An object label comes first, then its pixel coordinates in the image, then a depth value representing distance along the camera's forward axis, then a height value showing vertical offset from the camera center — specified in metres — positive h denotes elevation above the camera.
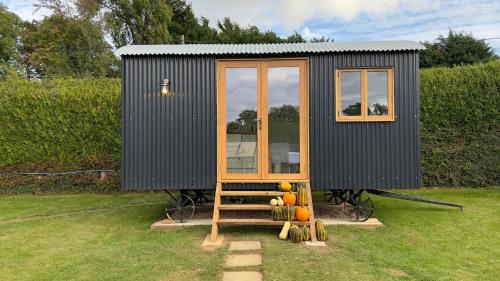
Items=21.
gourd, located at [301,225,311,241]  5.23 -1.20
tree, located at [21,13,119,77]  16.91 +4.65
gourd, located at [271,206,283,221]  5.57 -0.98
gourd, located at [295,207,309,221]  5.59 -0.98
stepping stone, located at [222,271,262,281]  3.90 -1.36
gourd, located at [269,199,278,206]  5.70 -0.82
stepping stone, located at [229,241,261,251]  4.91 -1.31
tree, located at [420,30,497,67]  18.33 +4.74
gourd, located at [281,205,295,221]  5.55 -0.96
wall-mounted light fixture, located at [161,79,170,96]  6.11 +1.01
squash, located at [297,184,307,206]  5.75 -0.76
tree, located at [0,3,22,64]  22.91 +7.22
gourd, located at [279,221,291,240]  5.31 -1.19
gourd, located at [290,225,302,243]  5.16 -1.20
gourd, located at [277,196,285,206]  5.75 -0.83
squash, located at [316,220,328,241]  5.24 -1.20
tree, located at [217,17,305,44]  21.55 +6.62
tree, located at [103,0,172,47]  19.36 +6.81
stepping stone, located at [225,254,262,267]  4.35 -1.34
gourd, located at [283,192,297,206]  5.74 -0.78
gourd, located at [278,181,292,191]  5.83 -0.59
